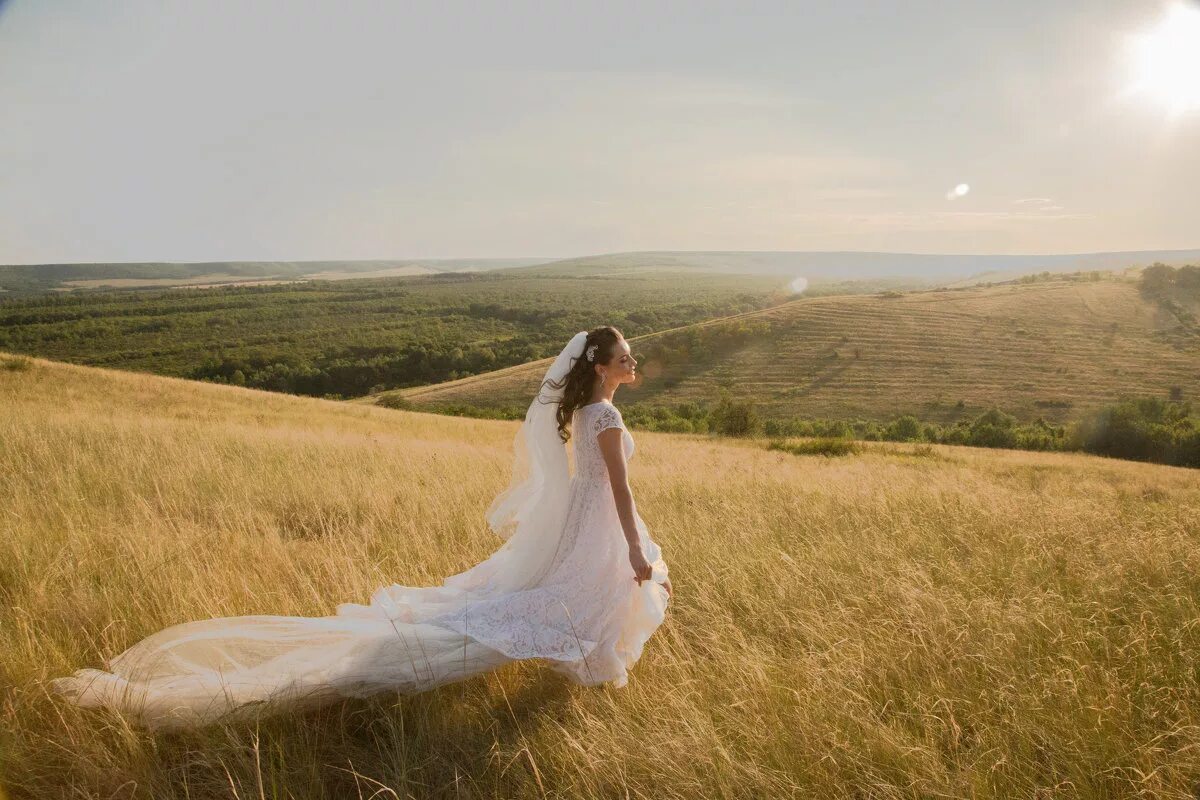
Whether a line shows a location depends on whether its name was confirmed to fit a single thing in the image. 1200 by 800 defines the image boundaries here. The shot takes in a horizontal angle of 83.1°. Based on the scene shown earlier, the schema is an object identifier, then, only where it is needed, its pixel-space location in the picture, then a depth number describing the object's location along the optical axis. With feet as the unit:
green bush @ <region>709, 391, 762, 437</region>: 127.13
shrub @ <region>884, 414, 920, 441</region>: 177.17
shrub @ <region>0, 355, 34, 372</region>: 66.64
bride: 9.47
